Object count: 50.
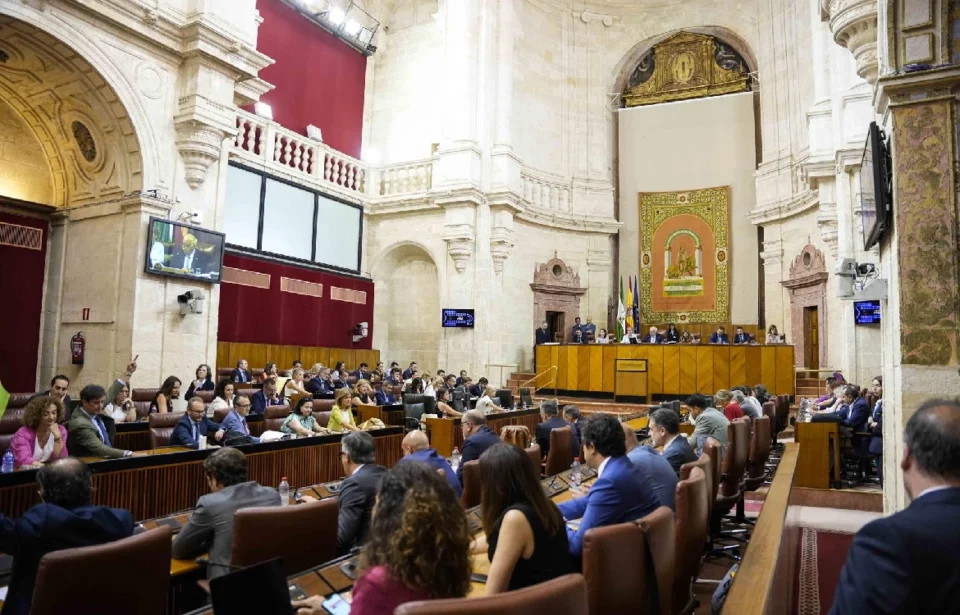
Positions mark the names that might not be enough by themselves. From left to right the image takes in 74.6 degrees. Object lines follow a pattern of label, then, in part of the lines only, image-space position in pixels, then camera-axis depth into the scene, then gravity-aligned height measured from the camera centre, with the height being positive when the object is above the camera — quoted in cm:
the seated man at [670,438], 434 -61
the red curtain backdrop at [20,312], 894 +33
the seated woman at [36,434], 421 -67
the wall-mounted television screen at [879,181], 427 +122
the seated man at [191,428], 531 -75
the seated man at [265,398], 777 -70
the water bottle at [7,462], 393 -80
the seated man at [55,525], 215 -67
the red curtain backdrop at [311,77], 1320 +601
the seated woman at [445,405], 912 -87
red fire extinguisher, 852 -14
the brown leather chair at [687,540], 262 -80
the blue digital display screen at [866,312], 972 +71
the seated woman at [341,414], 689 -77
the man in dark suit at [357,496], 296 -73
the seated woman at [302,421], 634 -81
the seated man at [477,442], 462 -70
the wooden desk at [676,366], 1247 -29
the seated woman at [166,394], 670 -58
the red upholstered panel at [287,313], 1183 +62
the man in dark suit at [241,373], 981 -50
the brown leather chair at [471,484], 382 -84
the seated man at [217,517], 258 -73
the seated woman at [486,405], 953 -88
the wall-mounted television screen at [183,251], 824 +121
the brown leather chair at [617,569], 197 -70
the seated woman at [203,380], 829 -54
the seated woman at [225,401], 676 -67
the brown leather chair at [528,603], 126 -52
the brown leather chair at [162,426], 548 -78
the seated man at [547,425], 665 -80
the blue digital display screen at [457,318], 1392 +64
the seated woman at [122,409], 631 -72
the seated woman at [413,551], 158 -53
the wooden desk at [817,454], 688 -107
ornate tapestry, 1641 +258
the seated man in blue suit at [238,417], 577 -71
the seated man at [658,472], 324 -62
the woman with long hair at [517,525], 201 -58
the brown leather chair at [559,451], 583 -95
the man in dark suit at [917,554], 122 -39
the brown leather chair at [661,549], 211 -68
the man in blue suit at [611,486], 265 -58
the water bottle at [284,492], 341 -82
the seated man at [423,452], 345 -60
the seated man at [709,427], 543 -64
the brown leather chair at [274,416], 662 -79
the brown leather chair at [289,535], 240 -77
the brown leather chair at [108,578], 190 -77
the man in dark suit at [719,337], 1406 +37
